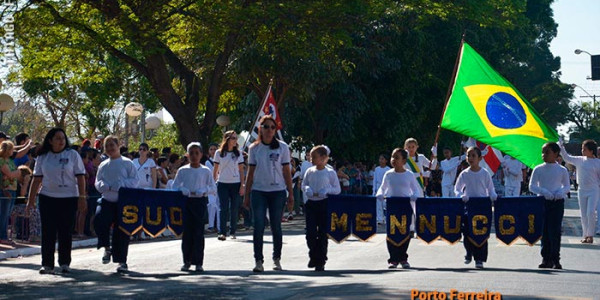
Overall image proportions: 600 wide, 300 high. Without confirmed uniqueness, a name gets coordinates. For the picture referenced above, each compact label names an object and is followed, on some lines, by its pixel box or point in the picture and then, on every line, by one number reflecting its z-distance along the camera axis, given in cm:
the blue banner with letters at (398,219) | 1378
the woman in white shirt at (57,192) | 1342
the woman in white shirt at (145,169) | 2095
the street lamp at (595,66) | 6022
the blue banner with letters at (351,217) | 1401
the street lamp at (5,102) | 2654
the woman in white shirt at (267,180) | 1323
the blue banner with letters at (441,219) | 1407
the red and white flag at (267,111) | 2388
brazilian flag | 1499
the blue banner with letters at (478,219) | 1374
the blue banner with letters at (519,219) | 1405
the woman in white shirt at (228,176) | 1853
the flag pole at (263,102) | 2346
